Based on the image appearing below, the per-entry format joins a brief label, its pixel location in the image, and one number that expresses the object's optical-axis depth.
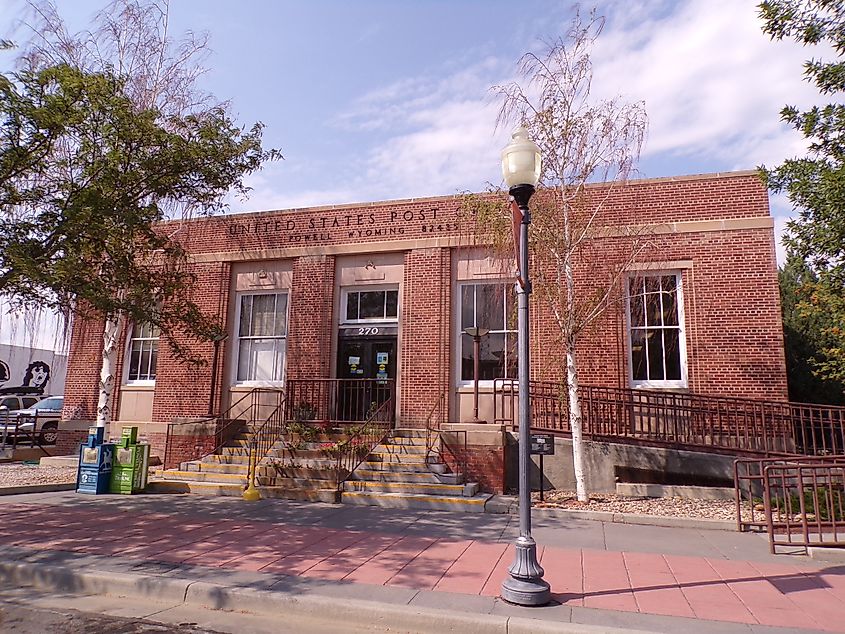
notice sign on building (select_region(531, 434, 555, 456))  9.30
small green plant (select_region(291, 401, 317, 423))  13.59
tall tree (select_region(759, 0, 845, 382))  9.30
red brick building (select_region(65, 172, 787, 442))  12.00
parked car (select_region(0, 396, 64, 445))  16.02
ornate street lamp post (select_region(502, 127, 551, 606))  5.19
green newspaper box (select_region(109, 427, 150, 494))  10.99
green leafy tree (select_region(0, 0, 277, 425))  8.13
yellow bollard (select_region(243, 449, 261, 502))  10.39
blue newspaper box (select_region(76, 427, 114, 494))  10.92
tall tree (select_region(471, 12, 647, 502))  10.41
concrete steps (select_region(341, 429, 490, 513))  9.95
